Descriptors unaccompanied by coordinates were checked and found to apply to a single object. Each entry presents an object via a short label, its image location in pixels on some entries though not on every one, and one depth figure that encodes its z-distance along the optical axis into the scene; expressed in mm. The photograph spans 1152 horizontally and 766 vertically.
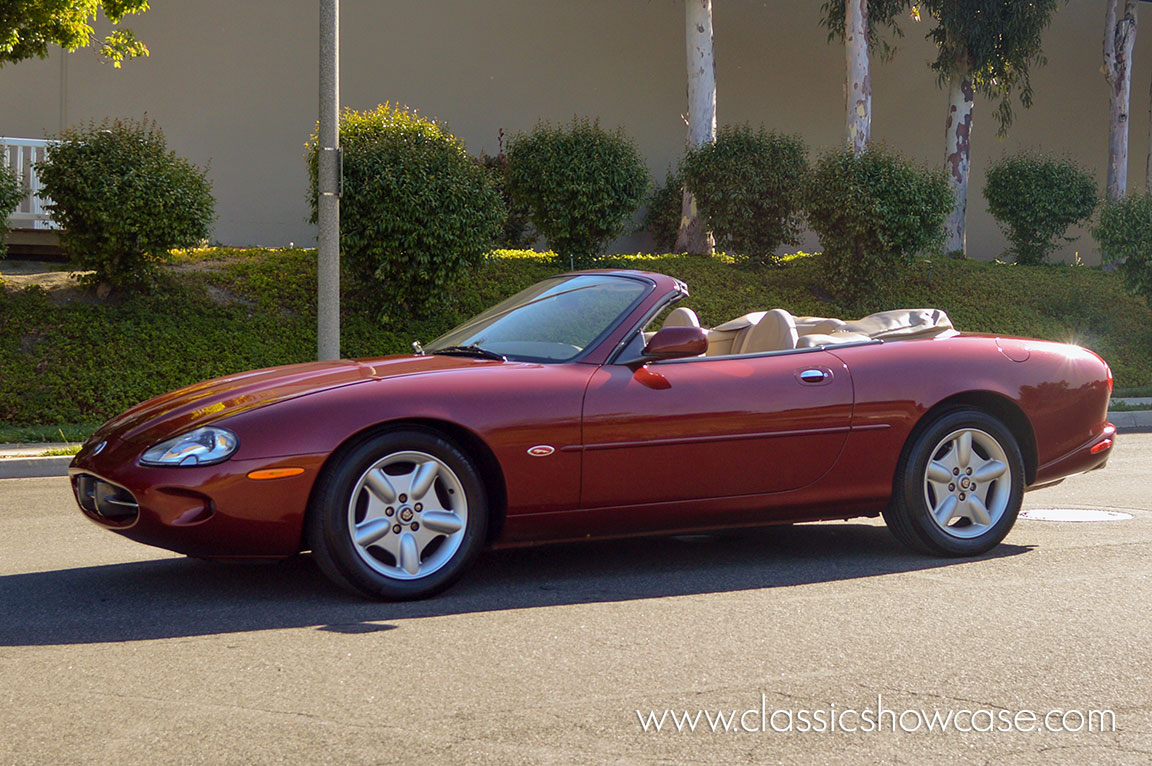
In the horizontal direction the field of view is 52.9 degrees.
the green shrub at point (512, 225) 17891
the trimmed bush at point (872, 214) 15961
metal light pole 10891
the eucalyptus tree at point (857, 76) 17844
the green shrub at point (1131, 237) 17438
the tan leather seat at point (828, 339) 5680
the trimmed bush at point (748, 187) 16469
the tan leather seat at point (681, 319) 5566
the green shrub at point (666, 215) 19656
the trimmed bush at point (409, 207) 12820
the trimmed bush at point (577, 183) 15000
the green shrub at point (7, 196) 11664
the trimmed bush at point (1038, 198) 20312
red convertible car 4527
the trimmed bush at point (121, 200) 11844
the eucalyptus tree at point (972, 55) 19141
